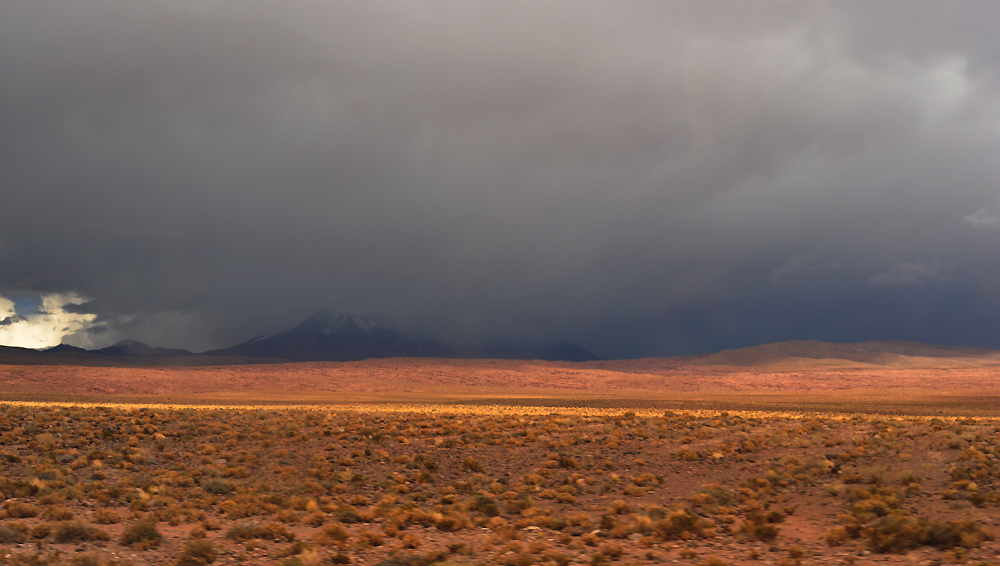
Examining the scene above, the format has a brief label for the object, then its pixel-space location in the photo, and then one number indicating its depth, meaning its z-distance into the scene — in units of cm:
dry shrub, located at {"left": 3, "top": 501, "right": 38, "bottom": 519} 1570
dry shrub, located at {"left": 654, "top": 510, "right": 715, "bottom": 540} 1430
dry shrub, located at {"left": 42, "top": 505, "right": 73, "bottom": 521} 1558
